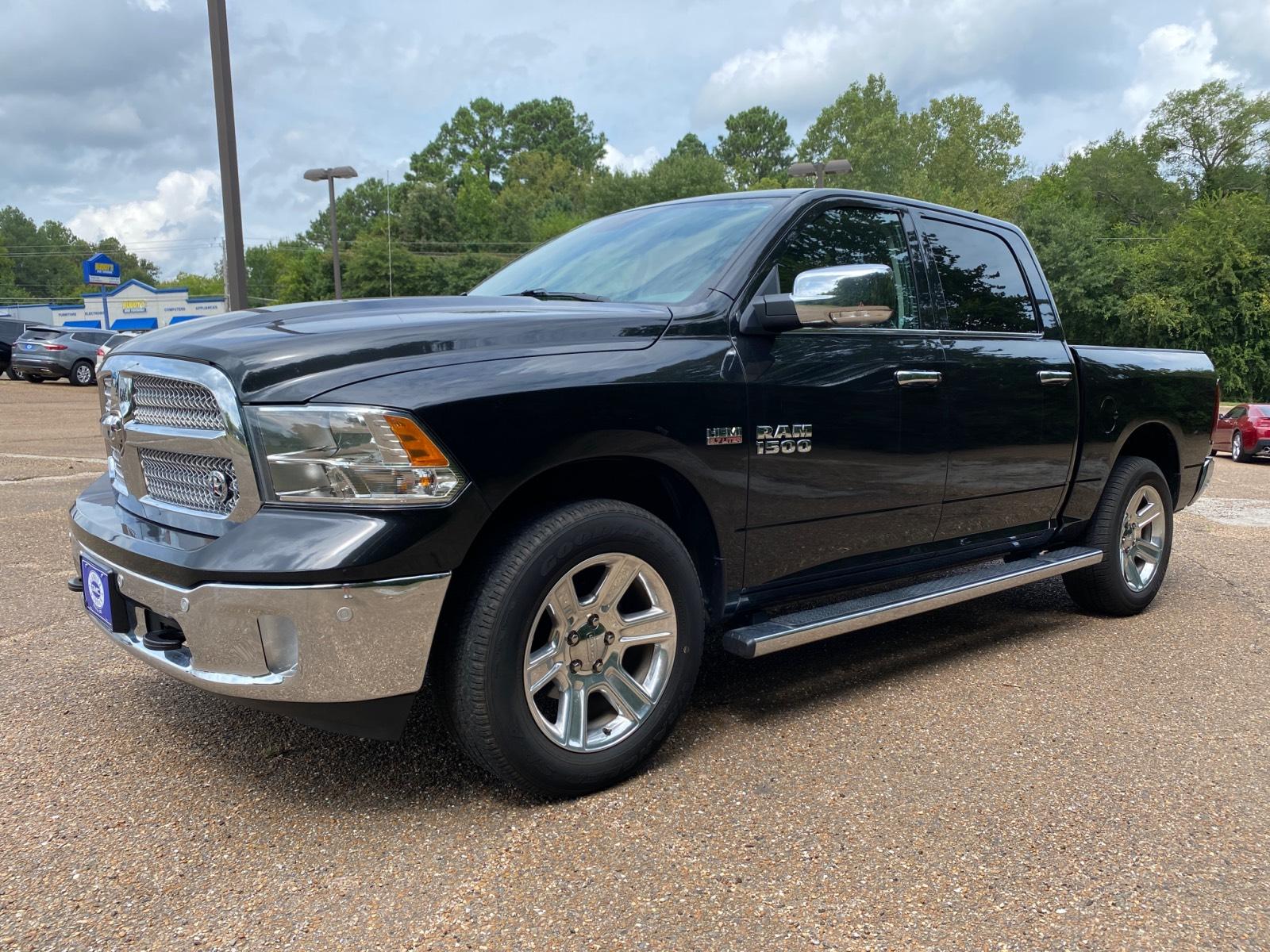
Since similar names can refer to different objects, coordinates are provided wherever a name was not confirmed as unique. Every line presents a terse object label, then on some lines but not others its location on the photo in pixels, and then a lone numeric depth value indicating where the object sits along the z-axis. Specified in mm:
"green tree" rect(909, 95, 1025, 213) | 70125
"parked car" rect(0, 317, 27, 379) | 28272
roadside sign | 56719
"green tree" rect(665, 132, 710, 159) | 99794
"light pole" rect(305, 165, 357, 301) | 21938
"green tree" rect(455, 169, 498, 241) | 82156
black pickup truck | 2428
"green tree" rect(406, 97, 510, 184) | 114875
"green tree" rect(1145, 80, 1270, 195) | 51906
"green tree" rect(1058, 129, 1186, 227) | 54000
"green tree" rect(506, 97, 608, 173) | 115625
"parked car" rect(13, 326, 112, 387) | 25578
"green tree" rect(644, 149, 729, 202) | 65188
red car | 19438
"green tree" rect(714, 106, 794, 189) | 100125
